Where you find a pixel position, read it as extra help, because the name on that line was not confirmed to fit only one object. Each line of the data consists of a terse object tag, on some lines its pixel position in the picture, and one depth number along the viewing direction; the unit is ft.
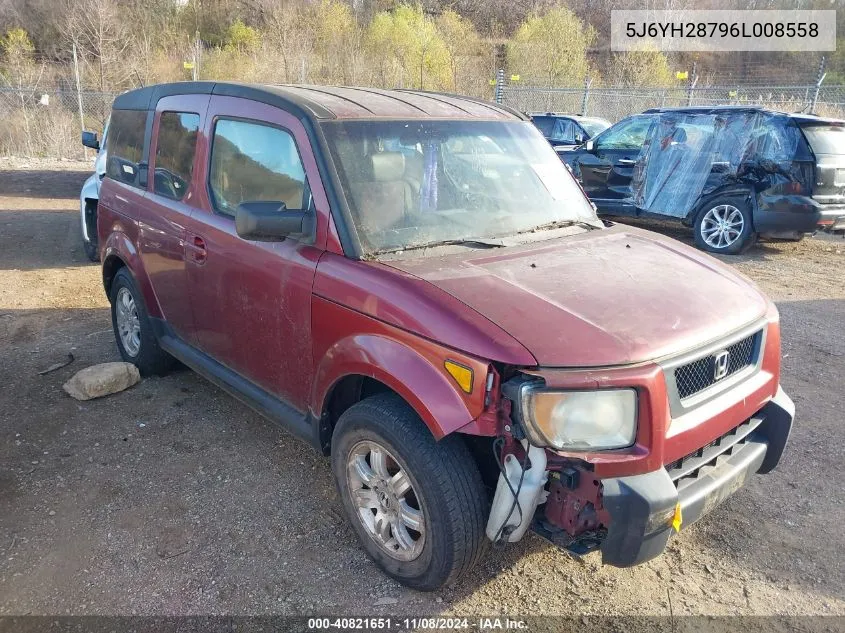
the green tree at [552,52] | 94.53
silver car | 25.38
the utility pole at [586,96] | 64.49
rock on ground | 14.55
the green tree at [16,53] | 71.92
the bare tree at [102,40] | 75.25
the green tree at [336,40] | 78.48
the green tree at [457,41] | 90.94
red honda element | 7.27
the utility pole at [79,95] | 58.39
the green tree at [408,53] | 83.46
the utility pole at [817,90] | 52.49
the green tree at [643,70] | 92.84
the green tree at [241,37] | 91.75
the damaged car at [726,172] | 26.21
